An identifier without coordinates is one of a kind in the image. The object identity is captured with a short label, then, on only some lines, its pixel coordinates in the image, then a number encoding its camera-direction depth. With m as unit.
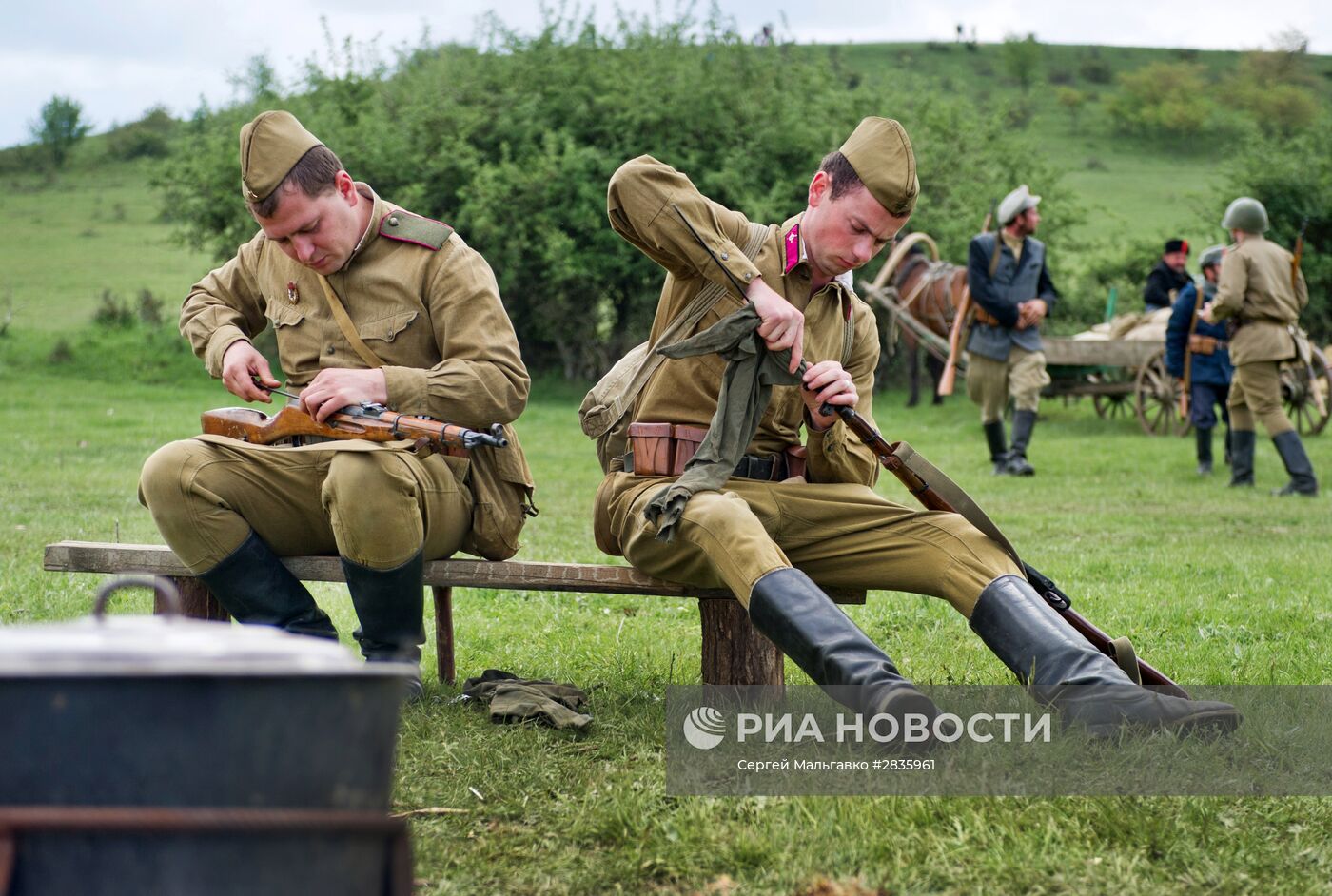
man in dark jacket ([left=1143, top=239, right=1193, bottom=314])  17.17
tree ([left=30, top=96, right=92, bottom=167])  46.72
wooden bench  4.19
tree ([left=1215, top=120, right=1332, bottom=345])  23.50
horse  18.67
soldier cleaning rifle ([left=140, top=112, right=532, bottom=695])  4.10
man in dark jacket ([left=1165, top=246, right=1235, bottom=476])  13.21
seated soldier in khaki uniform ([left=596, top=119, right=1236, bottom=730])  3.70
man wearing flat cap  12.92
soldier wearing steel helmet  11.38
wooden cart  16.28
